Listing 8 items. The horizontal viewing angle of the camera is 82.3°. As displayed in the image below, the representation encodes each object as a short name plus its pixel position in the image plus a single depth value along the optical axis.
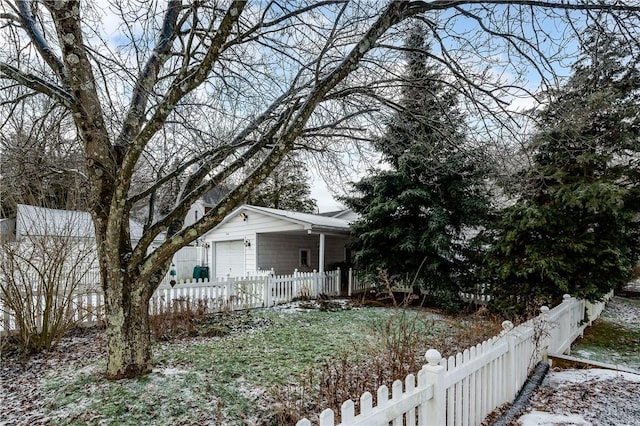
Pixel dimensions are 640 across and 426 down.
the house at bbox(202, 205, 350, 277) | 12.80
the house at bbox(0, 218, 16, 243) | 5.20
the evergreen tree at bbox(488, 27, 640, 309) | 6.87
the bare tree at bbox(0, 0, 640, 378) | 3.67
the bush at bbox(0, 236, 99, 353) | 5.06
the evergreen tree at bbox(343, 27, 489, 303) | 9.80
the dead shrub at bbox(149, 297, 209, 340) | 6.14
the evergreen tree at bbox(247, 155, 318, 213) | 23.33
